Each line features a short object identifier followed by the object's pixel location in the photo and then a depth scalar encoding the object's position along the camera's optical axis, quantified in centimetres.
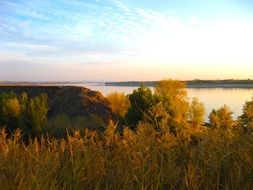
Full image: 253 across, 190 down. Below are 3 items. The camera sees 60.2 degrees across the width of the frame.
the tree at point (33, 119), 891
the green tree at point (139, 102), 664
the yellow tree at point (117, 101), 1288
